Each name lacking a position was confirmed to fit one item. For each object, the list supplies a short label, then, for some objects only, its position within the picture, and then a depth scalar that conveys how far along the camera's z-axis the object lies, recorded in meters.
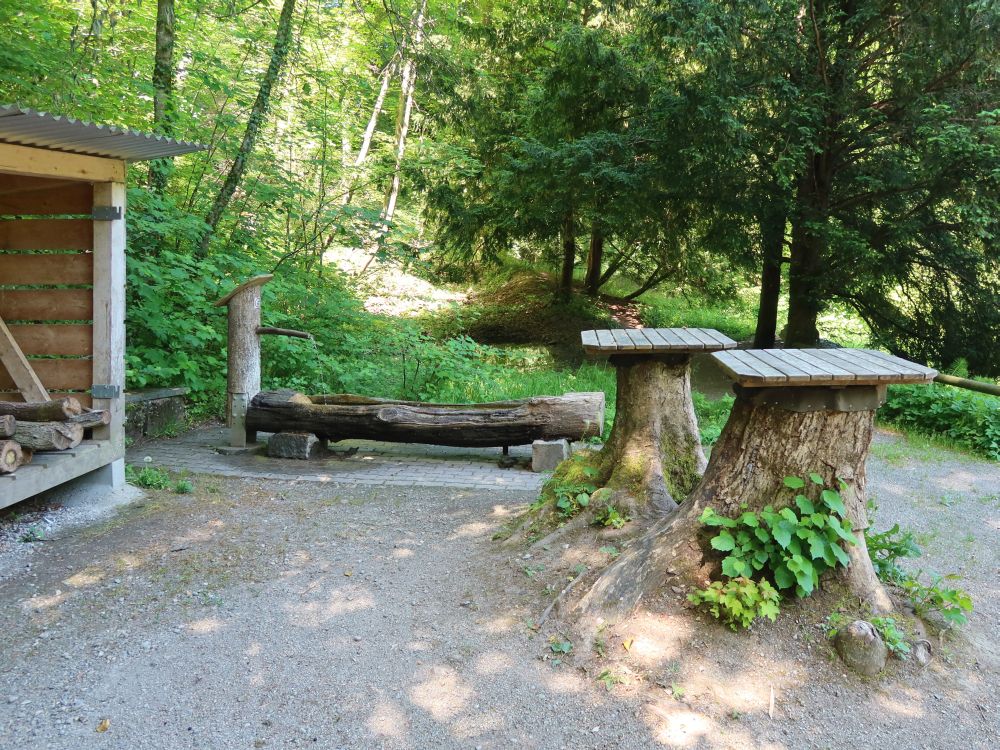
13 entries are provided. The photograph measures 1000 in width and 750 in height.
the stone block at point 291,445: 7.38
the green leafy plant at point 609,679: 3.03
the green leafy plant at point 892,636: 3.07
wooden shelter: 5.32
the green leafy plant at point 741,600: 3.16
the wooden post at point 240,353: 7.57
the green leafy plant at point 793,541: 3.20
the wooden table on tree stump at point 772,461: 3.25
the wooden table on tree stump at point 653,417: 4.60
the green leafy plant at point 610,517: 4.32
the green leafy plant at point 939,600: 3.20
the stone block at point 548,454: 6.96
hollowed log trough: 7.09
